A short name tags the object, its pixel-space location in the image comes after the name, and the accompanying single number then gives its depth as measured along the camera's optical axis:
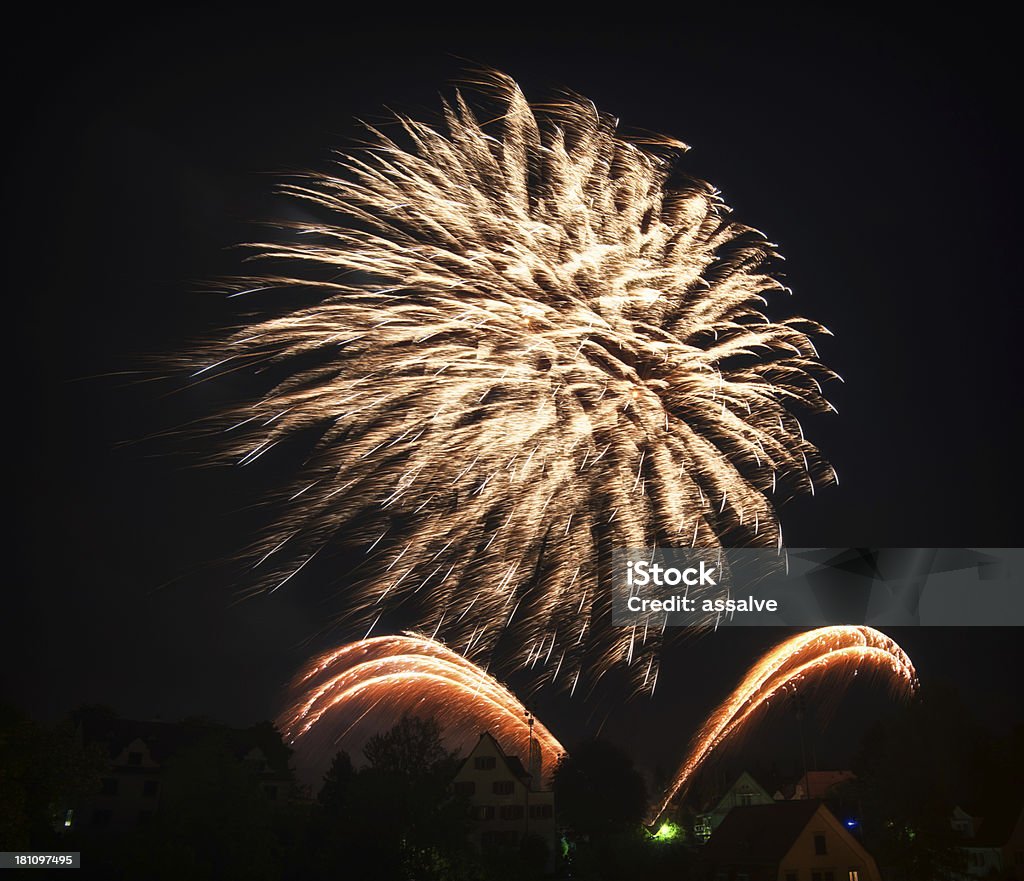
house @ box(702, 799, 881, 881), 41.06
